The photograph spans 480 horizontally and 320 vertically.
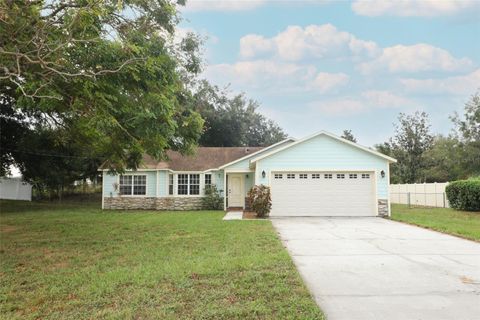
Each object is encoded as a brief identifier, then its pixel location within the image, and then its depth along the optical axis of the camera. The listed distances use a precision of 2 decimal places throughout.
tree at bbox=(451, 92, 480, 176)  35.59
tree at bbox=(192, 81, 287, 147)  34.50
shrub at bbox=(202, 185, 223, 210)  22.08
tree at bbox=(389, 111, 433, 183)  37.69
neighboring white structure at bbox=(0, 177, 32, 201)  30.00
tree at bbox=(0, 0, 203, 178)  6.87
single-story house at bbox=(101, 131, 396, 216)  18.00
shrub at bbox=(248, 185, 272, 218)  17.20
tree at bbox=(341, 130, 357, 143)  46.72
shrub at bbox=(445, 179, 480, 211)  19.27
